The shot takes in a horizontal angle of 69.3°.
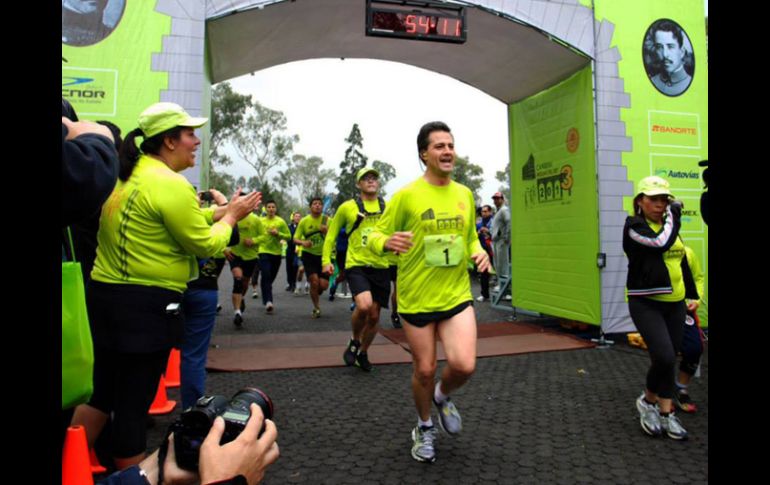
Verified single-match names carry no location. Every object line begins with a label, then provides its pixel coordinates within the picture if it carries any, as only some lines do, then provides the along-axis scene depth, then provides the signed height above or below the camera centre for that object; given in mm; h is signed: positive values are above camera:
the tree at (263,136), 59153 +11901
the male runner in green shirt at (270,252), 10633 -135
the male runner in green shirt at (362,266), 6003 -235
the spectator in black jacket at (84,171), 1231 +170
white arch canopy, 7227 +2903
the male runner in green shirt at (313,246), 10086 -19
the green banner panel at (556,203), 7781 +650
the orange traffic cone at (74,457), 1995 -768
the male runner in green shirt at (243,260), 9102 -250
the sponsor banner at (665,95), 7770 +2125
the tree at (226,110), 48000 +11801
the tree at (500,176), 77612 +9726
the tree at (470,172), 74750 +9971
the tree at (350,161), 67000 +10332
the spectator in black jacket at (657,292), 4000 -346
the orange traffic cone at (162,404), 4543 -1330
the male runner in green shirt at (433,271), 3539 -171
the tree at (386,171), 76938 +10389
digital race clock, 6840 +2800
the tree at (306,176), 75875 +9573
